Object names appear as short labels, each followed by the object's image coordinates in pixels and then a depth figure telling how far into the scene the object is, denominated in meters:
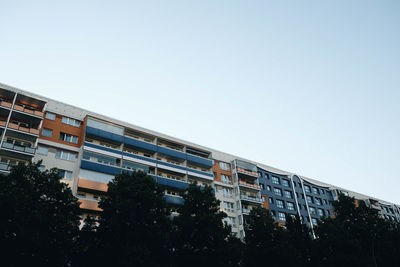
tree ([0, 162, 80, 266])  17.53
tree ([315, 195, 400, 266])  31.02
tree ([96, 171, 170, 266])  19.83
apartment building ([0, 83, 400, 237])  33.91
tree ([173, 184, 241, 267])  23.16
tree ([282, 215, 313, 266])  27.16
